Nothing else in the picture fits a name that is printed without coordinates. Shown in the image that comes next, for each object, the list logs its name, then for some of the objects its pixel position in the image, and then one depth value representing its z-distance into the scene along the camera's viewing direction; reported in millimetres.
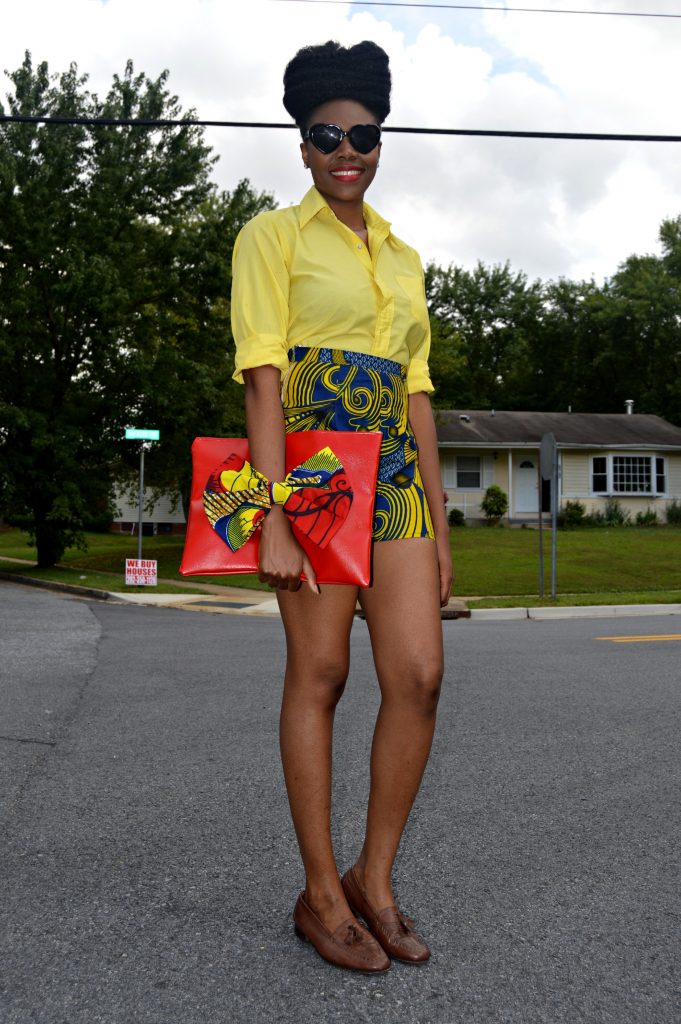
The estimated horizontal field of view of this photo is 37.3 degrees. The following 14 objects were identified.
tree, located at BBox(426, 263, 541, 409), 60531
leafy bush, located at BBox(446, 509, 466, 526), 35294
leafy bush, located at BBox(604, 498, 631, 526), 35719
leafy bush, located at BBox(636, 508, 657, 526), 36000
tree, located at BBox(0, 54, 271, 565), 22328
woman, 2521
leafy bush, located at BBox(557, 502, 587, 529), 34656
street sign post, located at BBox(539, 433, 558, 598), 16312
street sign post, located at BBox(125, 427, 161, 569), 17578
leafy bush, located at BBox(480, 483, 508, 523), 35688
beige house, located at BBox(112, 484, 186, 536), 42938
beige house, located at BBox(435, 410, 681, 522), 36969
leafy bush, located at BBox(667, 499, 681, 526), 36781
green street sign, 17578
